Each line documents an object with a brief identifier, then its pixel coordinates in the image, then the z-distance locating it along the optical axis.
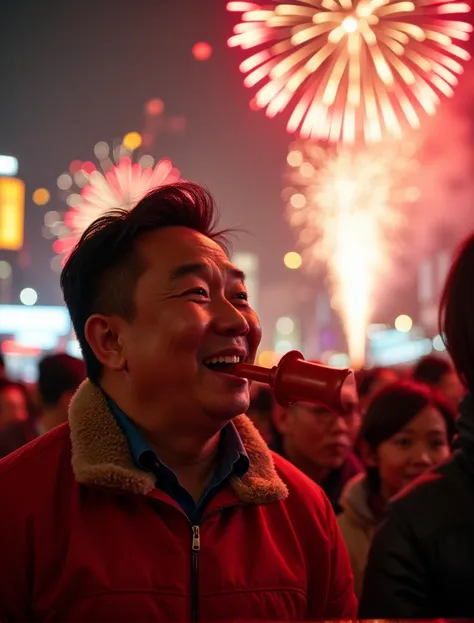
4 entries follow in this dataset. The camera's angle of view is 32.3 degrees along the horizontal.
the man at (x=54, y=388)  4.55
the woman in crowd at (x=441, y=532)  1.95
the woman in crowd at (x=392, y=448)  3.75
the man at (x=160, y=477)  1.94
